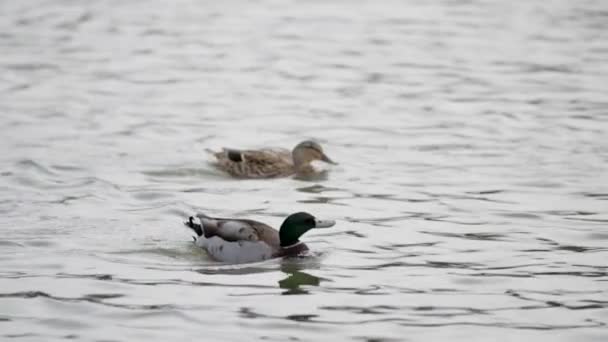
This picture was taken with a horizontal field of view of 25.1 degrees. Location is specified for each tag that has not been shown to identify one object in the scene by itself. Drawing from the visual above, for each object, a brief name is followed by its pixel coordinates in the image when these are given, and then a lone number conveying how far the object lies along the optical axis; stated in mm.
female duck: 15078
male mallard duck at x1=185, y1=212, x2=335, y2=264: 11297
